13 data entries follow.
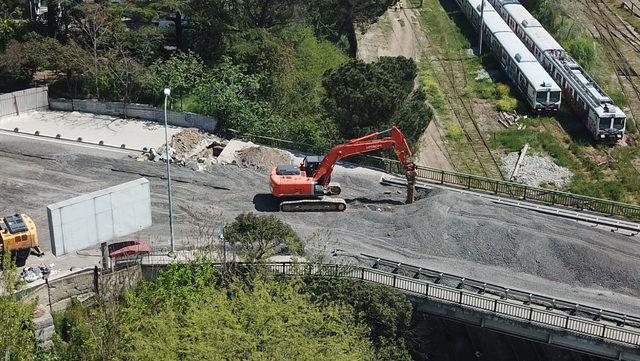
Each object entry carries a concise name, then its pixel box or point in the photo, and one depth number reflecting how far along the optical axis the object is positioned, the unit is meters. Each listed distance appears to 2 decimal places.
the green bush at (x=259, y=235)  40.28
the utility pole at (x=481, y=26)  80.81
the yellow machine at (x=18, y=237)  40.03
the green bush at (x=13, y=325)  31.34
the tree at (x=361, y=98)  52.53
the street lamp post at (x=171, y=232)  39.22
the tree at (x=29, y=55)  60.69
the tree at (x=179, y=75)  59.94
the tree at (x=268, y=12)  66.31
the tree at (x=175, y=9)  63.41
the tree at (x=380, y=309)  36.97
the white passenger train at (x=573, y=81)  64.00
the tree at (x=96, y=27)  60.62
